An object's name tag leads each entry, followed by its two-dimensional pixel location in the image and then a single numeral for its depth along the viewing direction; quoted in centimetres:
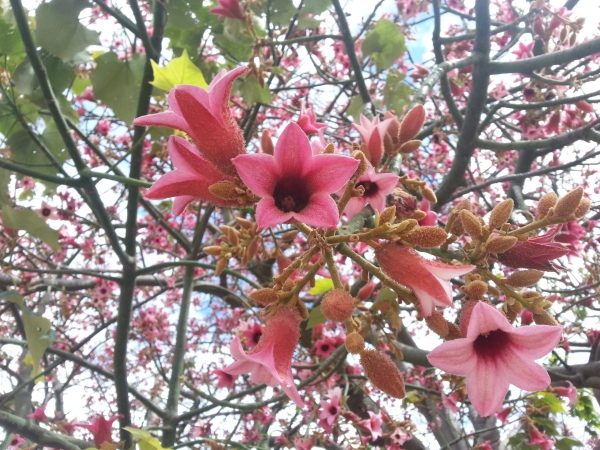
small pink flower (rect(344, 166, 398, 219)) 28
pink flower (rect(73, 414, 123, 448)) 38
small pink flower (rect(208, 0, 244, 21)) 49
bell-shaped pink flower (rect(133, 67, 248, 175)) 21
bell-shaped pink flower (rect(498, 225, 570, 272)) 23
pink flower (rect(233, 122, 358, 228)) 19
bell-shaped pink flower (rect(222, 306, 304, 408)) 21
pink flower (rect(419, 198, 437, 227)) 33
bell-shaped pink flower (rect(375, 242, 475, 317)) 21
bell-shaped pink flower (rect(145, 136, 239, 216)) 22
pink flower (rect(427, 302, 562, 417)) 20
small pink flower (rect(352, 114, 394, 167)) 30
